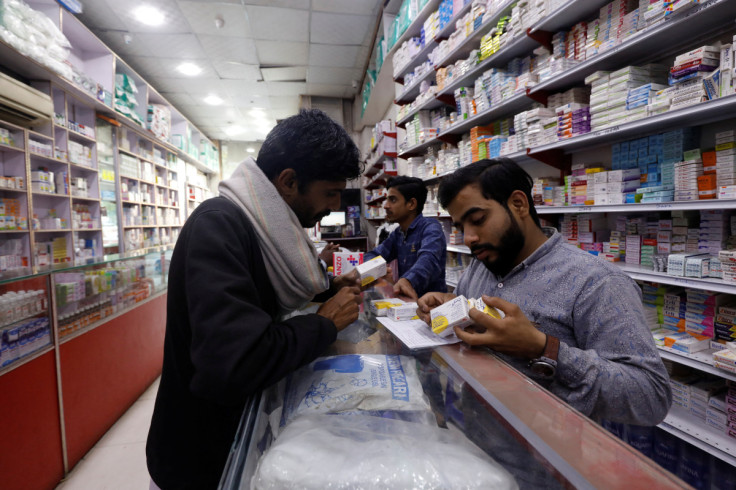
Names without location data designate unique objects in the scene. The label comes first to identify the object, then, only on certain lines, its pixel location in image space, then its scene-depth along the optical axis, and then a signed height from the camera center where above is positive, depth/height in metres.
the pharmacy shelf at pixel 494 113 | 2.84 +1.01
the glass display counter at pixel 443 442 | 0.51 -0.37
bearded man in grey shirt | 0.95 -0.27
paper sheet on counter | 1.06 -0.36
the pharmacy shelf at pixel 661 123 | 1.61 +0.53
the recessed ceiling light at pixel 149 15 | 4.75 +2.98
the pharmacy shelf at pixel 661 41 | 1.67 +0.98
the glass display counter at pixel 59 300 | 1.79 -0.44
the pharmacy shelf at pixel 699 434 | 1.76 -1.13
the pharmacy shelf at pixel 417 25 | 3.86 +2.40
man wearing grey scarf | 0.74 -0.16
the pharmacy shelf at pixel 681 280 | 1.67 -0.31
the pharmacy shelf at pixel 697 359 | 1.72 -0.73
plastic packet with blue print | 0.75 -0.37
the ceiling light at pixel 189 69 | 6.48 +3.02
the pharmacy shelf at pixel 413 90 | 4.16 +1.80
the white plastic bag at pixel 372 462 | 0.51 -0.37
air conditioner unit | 3.59 +1.40
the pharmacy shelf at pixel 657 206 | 1.59 +0.08
